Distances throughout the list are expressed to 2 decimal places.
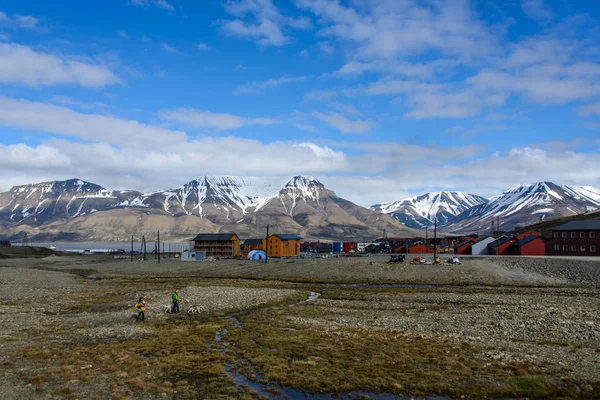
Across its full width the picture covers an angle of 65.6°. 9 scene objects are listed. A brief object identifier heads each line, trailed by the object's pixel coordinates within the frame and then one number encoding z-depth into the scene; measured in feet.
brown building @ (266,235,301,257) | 447.47
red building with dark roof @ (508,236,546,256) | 338.34
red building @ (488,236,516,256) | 363.35
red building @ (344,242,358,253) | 531.46
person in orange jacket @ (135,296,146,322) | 108.17
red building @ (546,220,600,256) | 308.40
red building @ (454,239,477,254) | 411.13
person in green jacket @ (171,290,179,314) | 122.31
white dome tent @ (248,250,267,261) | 396.12
